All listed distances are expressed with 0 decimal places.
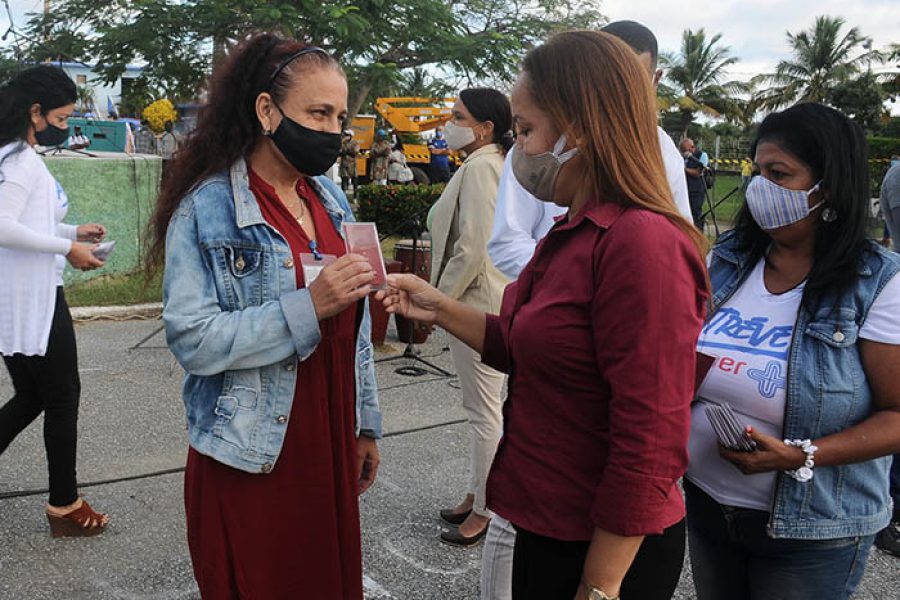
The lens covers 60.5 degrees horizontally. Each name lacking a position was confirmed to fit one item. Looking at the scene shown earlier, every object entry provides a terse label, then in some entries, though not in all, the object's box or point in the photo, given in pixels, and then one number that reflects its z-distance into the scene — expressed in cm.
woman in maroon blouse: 144
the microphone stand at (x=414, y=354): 645
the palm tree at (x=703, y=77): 5394
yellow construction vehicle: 2416
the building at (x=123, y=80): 1777
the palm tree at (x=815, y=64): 4438
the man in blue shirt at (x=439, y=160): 2358
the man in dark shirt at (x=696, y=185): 1515
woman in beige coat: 367
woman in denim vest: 187
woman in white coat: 334
